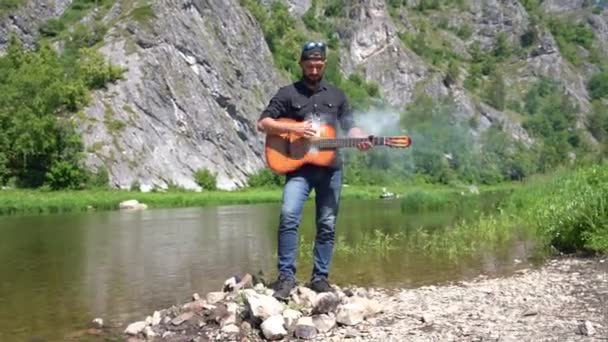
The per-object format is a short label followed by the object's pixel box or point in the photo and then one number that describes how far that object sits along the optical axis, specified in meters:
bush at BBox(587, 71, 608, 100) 166.00
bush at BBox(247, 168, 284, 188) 73.25
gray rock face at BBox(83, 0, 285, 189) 62.97
